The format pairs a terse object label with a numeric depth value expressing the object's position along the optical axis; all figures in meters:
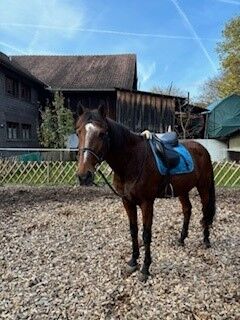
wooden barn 21.19
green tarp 21.85
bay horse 3.36
